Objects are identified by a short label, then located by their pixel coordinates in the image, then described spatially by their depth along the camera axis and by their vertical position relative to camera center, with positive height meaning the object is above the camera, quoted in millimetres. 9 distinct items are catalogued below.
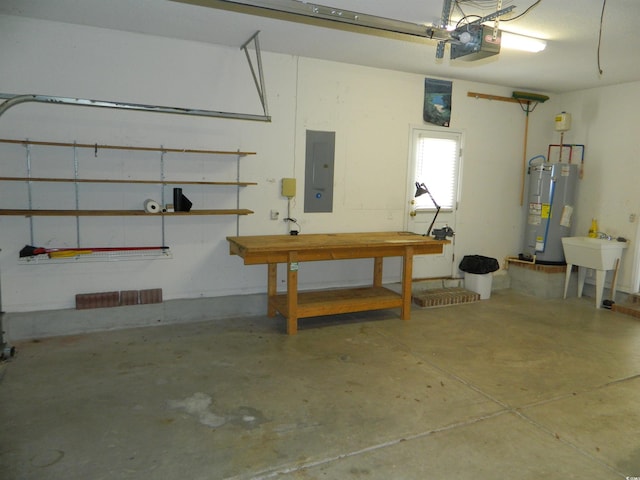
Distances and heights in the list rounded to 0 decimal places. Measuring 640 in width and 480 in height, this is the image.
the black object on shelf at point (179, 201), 4250 -266
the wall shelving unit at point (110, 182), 3838 -100
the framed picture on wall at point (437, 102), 5570 +979
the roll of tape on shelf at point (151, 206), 4141 -314
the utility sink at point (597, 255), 5375 -823
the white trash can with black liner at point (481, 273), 5766 -1144
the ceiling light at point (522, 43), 3883 +1238
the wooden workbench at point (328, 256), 4219 -765
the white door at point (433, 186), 5641 -58
